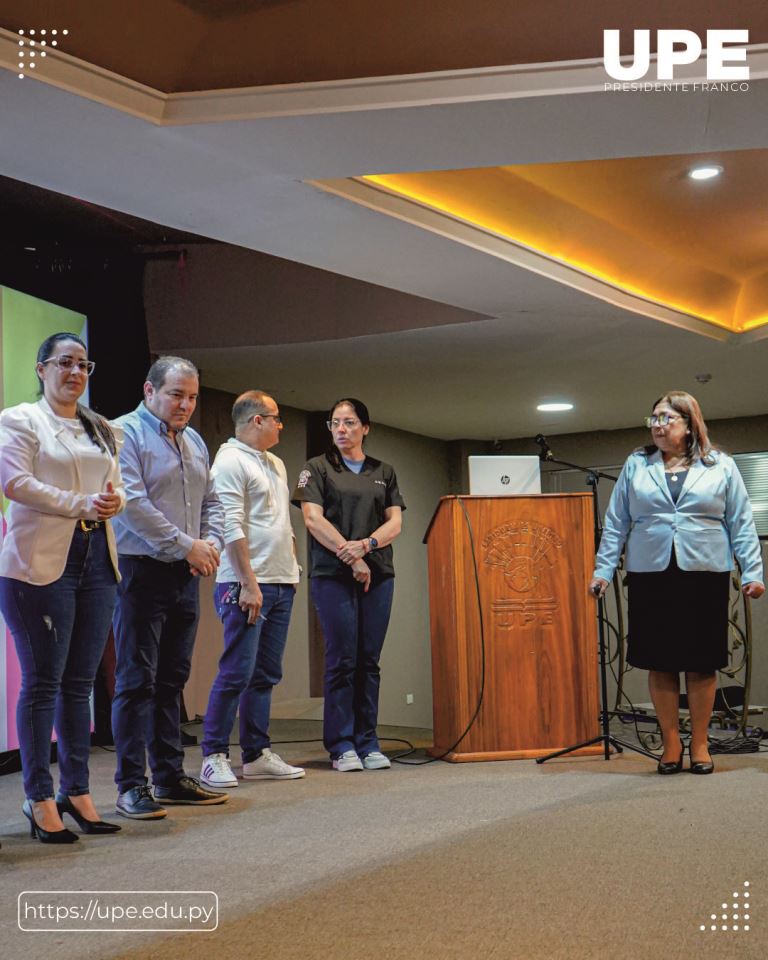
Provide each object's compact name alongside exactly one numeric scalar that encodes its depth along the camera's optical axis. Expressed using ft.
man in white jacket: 12.23
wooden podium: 14.58
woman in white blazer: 8.98
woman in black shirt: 13.83
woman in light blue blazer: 12.85
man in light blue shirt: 10.20
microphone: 14.77
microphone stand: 13.78
